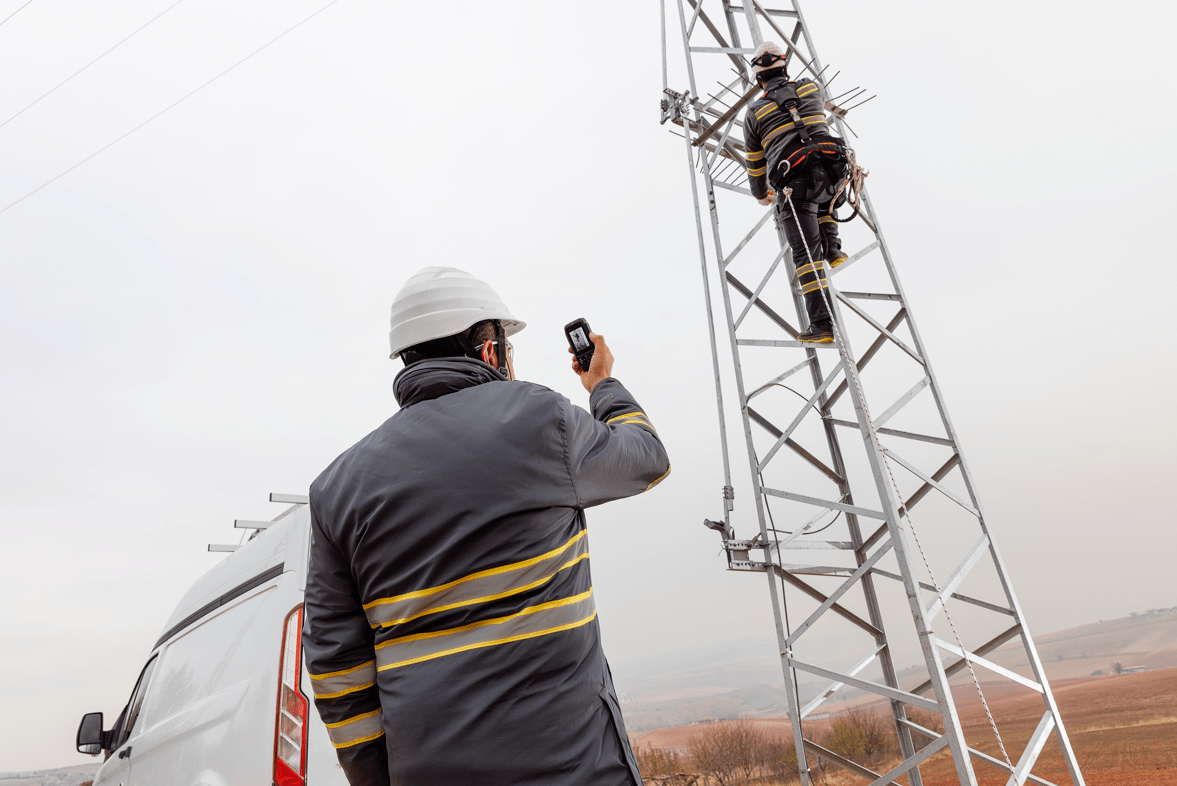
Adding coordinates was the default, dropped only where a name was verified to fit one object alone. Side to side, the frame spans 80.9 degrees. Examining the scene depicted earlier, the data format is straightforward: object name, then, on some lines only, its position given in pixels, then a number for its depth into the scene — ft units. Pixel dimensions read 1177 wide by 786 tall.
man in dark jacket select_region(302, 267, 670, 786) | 4.22
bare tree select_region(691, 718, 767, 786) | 36.58
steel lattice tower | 12.02
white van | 10.09
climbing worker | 15.57
